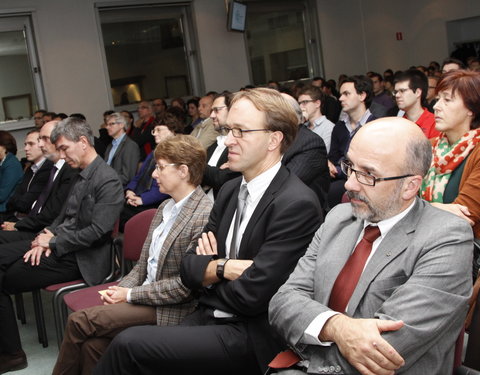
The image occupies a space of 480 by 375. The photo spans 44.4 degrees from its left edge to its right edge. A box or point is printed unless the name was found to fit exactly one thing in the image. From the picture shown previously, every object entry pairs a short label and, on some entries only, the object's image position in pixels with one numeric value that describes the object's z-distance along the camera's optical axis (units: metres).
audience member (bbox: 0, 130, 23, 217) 5.64
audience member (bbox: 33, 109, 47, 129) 8.59
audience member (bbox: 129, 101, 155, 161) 7.85
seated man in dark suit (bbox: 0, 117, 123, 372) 3.52
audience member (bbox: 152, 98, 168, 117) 9.79
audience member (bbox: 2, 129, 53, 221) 4.89
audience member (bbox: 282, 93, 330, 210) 3.43
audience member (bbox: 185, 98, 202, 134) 9.14
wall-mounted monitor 10.91
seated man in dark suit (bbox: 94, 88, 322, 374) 2.15
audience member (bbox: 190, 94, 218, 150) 5.26
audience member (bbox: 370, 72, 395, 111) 7.98
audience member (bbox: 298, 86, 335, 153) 5.38
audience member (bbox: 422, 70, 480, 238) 2.63
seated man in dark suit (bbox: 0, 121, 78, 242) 4.24
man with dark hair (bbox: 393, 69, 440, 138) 4.59
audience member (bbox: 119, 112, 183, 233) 4.94
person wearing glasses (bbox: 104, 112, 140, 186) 5.87
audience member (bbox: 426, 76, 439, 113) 6.36
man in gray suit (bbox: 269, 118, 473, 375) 1.59
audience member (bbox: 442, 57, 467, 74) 5.96
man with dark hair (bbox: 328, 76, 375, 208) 5.19
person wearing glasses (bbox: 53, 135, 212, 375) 2.62
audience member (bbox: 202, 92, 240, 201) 3.82
